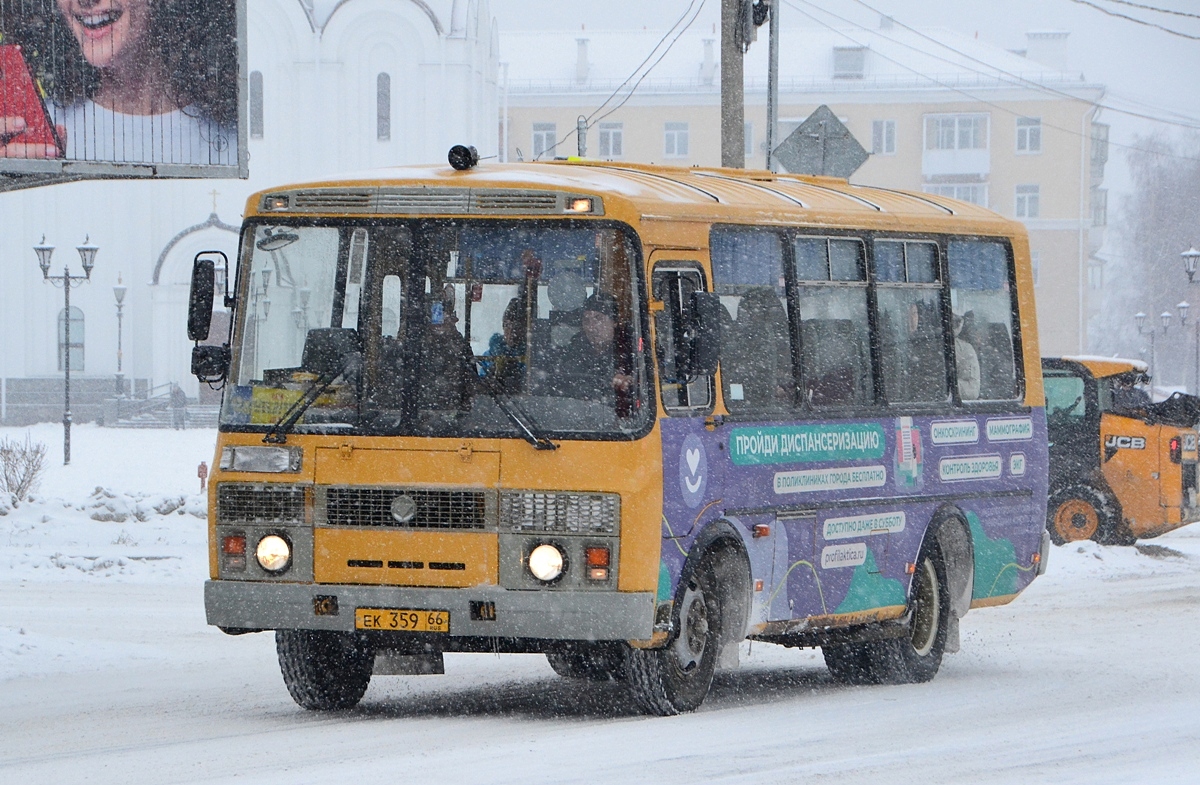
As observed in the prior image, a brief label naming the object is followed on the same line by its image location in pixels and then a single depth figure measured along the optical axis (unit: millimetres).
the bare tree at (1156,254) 107188
